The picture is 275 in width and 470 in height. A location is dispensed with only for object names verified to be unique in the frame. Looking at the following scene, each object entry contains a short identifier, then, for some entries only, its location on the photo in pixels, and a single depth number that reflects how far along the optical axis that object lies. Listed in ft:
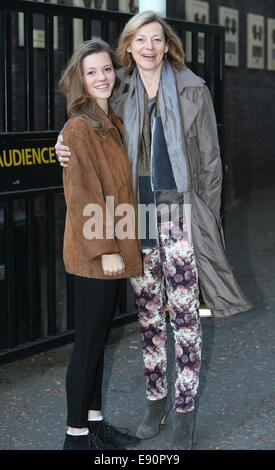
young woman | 10.55
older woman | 11.57
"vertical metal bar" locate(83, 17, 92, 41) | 17.33
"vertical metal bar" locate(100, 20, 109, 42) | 17.72
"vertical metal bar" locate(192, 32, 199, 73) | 19.98
